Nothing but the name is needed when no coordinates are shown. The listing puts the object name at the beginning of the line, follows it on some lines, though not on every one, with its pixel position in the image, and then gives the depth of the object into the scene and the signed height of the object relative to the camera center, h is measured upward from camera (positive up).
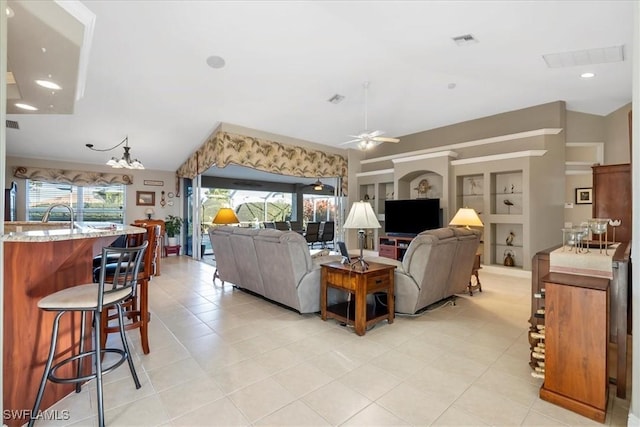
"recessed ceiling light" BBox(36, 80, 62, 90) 2.80 +1.19
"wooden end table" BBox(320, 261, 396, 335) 2.91 -0.75
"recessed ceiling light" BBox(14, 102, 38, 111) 3.42 +1.21
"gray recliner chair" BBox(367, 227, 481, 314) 3.19 -0.57
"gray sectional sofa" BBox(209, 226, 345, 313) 3.32 -0.60
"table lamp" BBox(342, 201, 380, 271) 3.09 -0.05
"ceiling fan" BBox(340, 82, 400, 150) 4.69 +1.19
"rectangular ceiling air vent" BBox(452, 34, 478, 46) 3.65 +2.14
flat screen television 6.44 -0.02
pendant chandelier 5.27 +0.87
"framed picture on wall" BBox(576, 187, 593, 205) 6.56 +0.45
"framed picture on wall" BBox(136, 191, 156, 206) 8.17 +0.39
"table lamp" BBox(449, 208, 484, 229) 4.59 -0.04
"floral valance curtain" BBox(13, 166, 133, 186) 6.74 +0.84
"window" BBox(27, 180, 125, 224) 7.10 +0.28
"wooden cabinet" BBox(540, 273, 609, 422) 1.75 -0.76
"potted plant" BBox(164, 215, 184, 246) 8.30 -0.39
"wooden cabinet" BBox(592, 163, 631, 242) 4.00 +0.29
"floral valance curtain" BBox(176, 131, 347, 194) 6.22 +1.28
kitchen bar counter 1.63 -0.55
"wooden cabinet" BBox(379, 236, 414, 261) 6.85 -0.73
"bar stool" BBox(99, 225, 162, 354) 2.46 -0.76
